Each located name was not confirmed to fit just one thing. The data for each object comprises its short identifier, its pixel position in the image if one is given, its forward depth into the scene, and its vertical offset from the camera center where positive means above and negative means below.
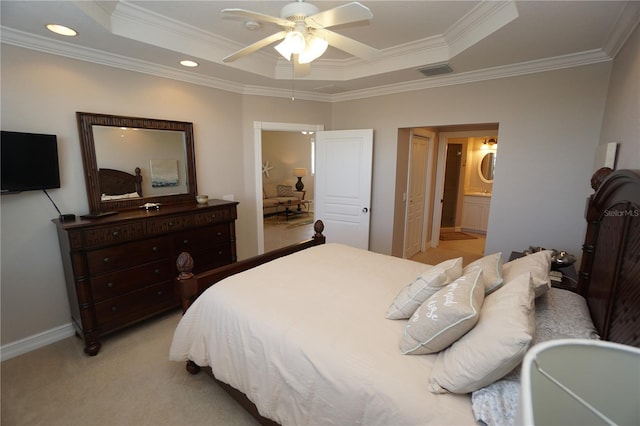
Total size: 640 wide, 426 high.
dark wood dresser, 2.34 -0.85
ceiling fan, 1.57 +0.80
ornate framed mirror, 2.66 +0.07
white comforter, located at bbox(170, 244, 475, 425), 1.14 -0.85
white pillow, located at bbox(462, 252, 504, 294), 1.49 -0.55
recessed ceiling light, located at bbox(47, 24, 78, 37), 2.15 +1.00
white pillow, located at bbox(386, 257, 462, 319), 1.52 -0.64
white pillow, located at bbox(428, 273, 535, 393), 0.99 -0.63
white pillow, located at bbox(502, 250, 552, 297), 1.43 -0.53
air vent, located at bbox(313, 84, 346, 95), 3.99 +1.08
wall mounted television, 2.15 +0.01
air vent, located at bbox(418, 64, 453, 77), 3.07 +1.06
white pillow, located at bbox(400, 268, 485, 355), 1.19 -0.63
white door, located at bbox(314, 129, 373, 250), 4.10 -0.25
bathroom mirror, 6.71 +0.04
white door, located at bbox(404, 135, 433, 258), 4.51 -0.42
